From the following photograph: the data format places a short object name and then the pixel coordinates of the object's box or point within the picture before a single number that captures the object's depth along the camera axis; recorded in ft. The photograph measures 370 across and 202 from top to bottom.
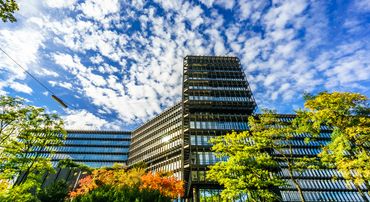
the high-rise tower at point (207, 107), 125.49
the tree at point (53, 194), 75.00
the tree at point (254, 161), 55.72
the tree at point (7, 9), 27.37
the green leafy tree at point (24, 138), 62.13
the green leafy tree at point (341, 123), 52.80
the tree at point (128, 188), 35.85
